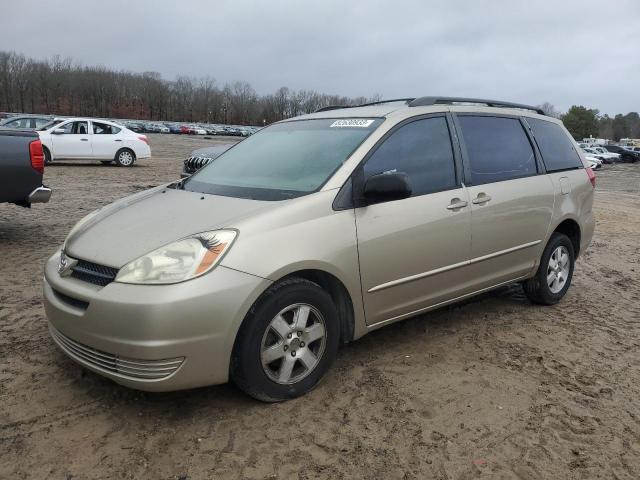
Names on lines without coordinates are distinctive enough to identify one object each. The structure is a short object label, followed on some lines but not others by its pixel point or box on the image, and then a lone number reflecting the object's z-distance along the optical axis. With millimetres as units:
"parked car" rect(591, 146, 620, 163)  47625
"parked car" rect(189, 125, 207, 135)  88000
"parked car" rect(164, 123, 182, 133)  89481
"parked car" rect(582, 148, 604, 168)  44625
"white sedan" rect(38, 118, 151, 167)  17234
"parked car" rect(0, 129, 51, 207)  6215
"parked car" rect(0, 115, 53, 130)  18688
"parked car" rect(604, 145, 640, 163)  51500
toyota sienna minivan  2836
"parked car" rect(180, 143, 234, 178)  9547
